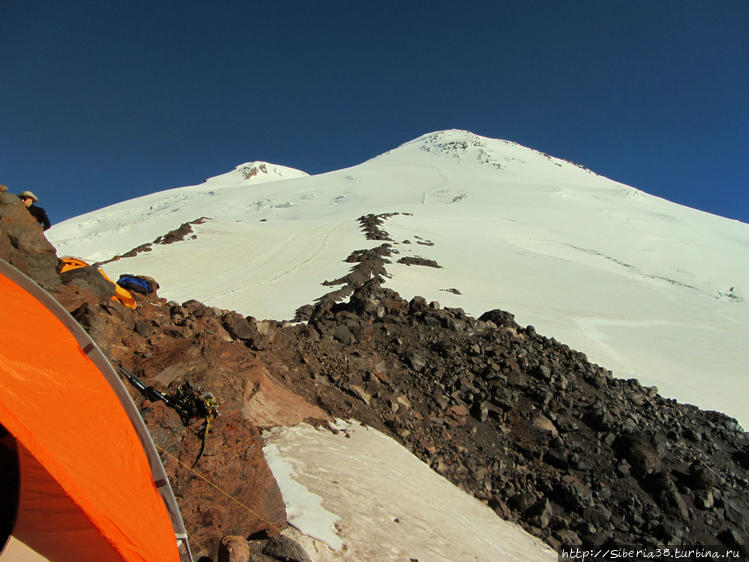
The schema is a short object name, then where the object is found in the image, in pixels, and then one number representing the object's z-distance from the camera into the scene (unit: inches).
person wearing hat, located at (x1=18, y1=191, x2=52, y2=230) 221.3
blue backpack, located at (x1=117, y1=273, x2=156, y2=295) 317.2
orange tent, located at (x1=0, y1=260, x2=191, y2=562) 91.6
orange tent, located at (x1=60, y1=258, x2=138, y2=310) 249.0
